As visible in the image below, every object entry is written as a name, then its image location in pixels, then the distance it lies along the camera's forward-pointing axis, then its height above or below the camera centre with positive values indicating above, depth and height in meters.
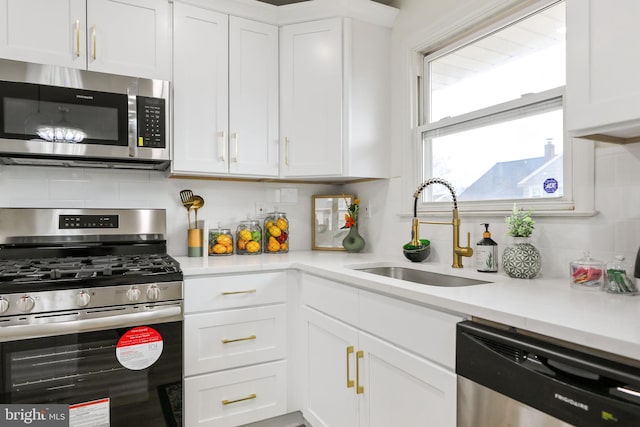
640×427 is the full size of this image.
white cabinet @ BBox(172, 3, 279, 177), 2.16 +0.67
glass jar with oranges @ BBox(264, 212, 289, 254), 2.60 -0.15
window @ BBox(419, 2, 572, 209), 1.62 +0.45
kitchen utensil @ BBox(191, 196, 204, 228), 2.40 +0.05
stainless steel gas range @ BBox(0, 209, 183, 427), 1.50 -0.52
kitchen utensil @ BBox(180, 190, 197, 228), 2.40 +0.08
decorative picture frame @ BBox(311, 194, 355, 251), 2.71 -0.07
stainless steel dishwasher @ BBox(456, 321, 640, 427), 0.78 -0.39
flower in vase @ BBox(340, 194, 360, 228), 2.58 -0.03
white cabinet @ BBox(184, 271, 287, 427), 1.87 -0.69
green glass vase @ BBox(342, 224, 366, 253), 2.54 -0.20
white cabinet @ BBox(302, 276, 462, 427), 1.21 -0.59
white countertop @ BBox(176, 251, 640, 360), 0.83 -0.26
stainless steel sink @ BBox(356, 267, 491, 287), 1.70 -0.31
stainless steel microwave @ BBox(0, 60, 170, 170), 1.80 +0.46
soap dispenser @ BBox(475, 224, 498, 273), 1.67 -0.19
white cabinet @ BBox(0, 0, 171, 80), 1.83 +0.87
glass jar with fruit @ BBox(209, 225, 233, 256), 2.42 -0.20
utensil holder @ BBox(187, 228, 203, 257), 2.34 -0.19
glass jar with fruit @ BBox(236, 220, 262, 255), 2.50 -0.18
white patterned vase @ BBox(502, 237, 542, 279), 1.50 -0.19
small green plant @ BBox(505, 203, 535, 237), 1.52 -0.05
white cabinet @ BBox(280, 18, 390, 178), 2.32 +0.68
